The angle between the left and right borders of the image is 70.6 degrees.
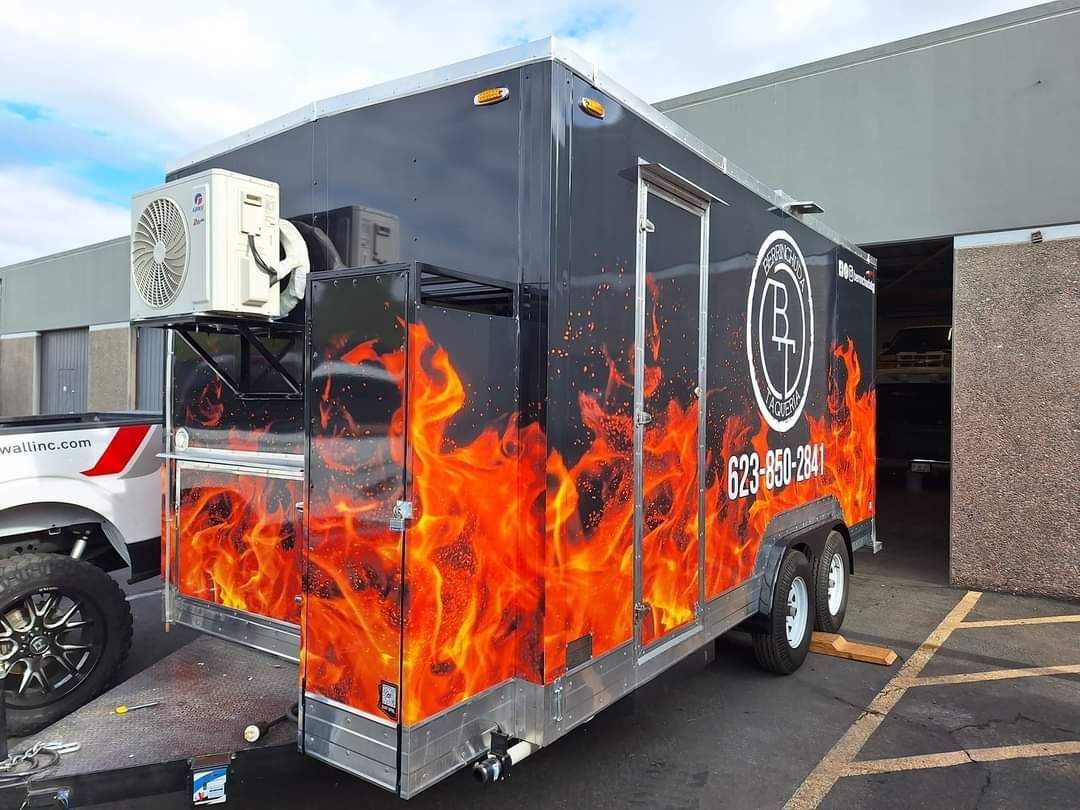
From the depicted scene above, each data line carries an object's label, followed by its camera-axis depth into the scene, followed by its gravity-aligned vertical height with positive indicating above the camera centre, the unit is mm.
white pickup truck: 3301 -769
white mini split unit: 2844 +557
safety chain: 2406 -1191
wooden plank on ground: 5266 -1785
